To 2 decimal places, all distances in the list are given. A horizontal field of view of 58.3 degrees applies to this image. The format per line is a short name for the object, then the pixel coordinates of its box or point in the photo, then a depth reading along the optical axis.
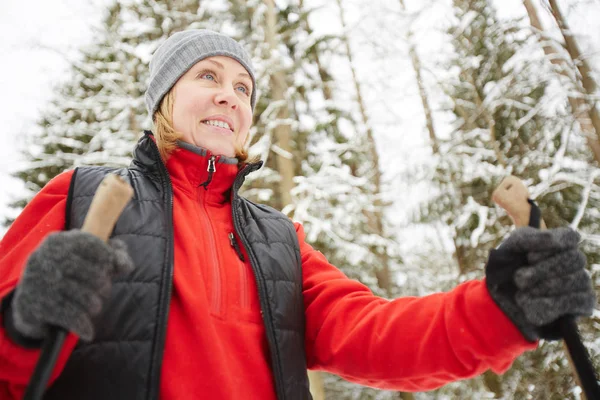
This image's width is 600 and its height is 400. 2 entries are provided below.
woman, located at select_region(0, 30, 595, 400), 0.57
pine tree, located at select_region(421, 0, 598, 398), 5.02
